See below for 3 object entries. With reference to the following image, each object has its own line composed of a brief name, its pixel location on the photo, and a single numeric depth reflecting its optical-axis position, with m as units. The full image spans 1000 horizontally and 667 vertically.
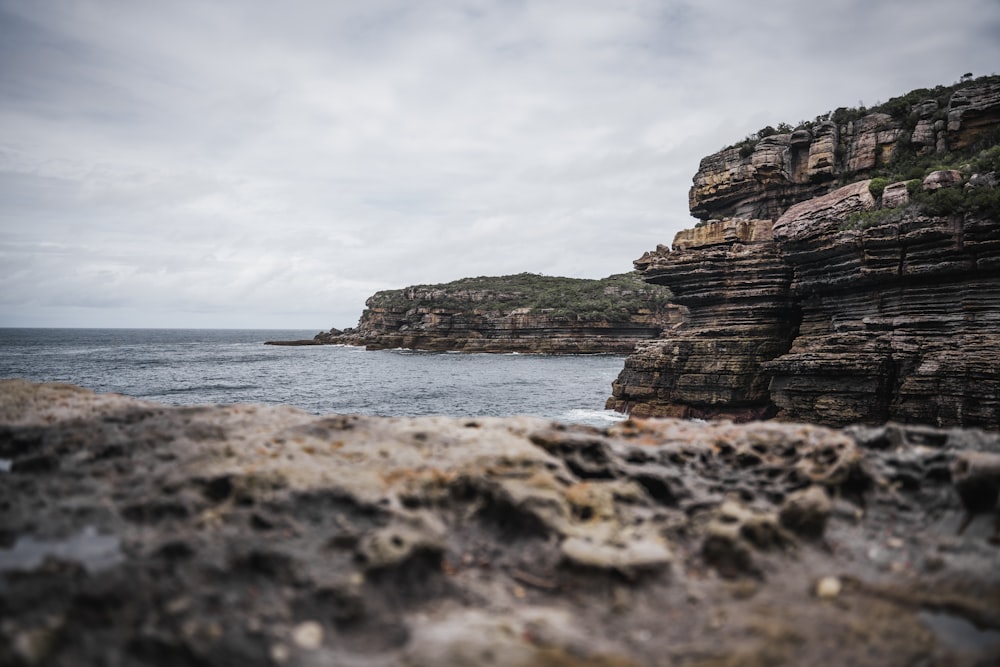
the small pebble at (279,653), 4.79
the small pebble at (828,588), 6.10
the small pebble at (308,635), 5.01
